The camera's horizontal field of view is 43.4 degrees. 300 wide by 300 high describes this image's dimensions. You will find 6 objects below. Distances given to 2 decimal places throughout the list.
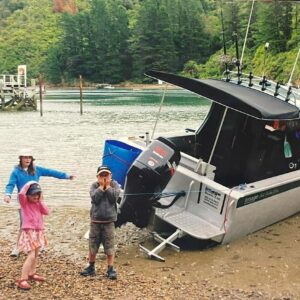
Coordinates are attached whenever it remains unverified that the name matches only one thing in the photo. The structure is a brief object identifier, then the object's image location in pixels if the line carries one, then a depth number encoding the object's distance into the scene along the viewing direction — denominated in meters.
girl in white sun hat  4.53
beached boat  5.27
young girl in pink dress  4.29
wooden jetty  33.71
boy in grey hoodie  4.51
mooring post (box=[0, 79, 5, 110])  33.69
